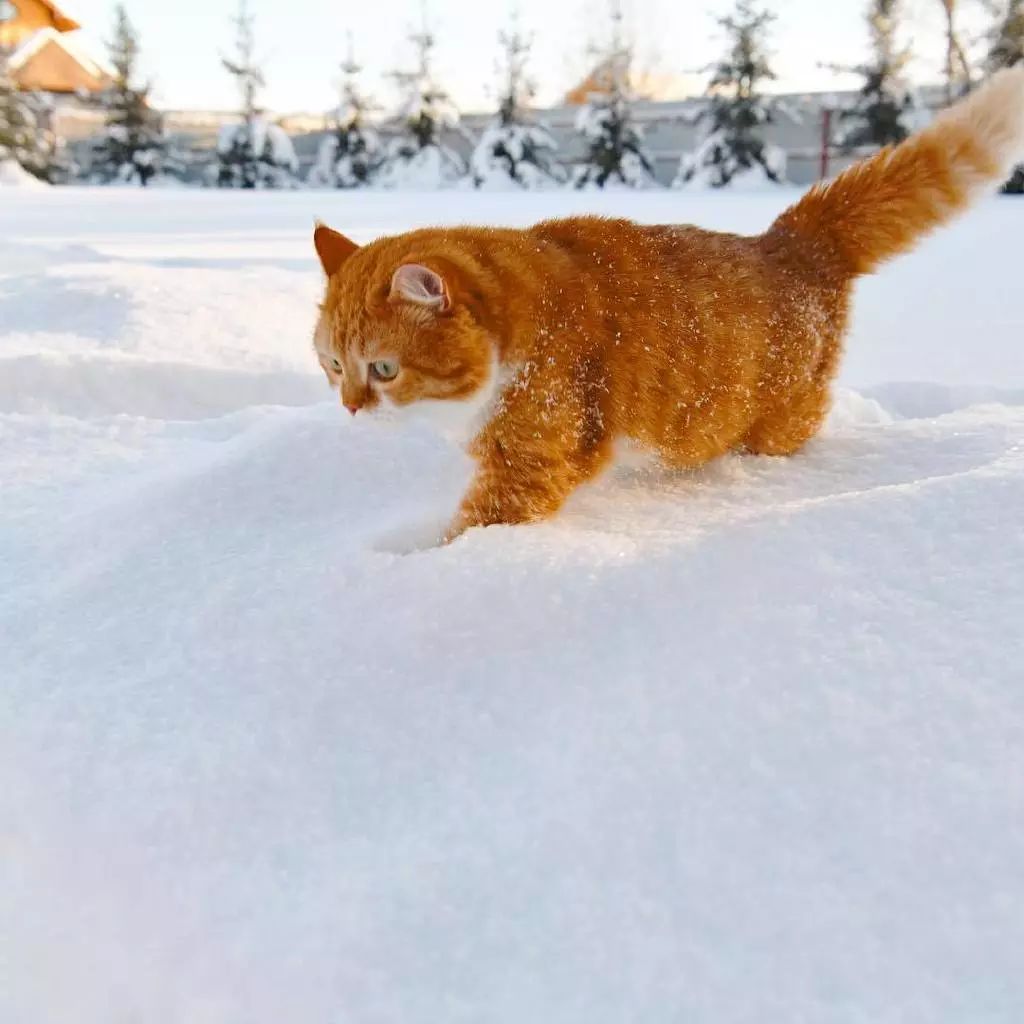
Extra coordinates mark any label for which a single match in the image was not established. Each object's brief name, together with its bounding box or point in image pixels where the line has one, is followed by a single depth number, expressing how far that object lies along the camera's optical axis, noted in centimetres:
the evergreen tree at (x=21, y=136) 1394
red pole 1387
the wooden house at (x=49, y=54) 1723
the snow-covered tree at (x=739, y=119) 1441
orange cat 125
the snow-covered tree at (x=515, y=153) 1611
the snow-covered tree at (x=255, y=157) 1664
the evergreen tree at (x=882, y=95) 1345
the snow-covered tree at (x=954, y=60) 1303
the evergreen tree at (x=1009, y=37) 1216
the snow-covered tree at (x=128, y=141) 1669
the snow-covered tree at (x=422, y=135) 1667
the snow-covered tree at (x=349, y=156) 1702
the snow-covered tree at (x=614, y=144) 1545
